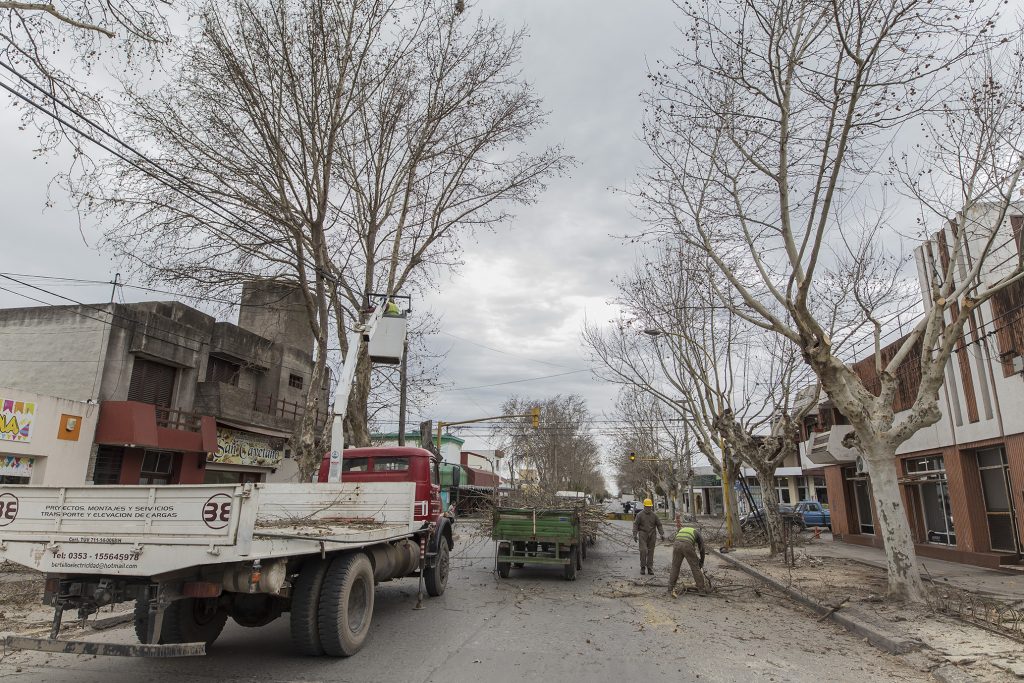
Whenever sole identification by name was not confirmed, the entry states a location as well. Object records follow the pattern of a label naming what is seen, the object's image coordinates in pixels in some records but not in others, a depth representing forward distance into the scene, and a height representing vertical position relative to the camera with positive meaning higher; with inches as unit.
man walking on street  573.9 -29.6
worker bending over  437.1 -35.4
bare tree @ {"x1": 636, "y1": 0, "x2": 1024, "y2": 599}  364.5 +137.9
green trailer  509.7 -29.9
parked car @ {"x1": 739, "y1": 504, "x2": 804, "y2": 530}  944.9 -29.7
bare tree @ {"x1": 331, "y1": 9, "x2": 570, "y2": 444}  615.8 +312.4
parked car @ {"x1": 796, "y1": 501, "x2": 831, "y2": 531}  1314.0 -25.2
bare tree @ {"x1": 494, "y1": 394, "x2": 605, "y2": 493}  1987.0 +200.4
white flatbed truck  202.4 -23.3
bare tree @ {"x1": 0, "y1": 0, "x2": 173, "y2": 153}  249.8 +187.6
